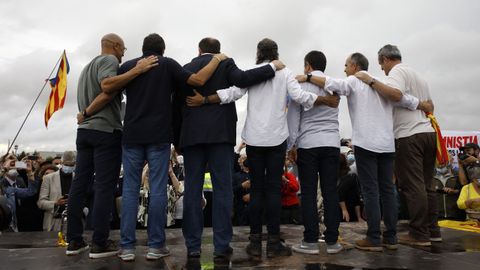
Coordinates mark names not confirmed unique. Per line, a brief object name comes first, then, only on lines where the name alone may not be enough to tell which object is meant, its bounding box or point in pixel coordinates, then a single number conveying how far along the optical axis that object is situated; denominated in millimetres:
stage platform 3361
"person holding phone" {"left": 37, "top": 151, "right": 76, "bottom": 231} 6609
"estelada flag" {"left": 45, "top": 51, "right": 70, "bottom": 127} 11578
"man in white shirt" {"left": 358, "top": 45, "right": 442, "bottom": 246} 4398
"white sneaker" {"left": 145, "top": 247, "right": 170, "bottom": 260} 3602
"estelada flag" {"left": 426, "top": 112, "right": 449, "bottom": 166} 4688
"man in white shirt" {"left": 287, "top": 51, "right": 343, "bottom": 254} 3906
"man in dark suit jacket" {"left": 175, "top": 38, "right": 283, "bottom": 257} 3625
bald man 3760
